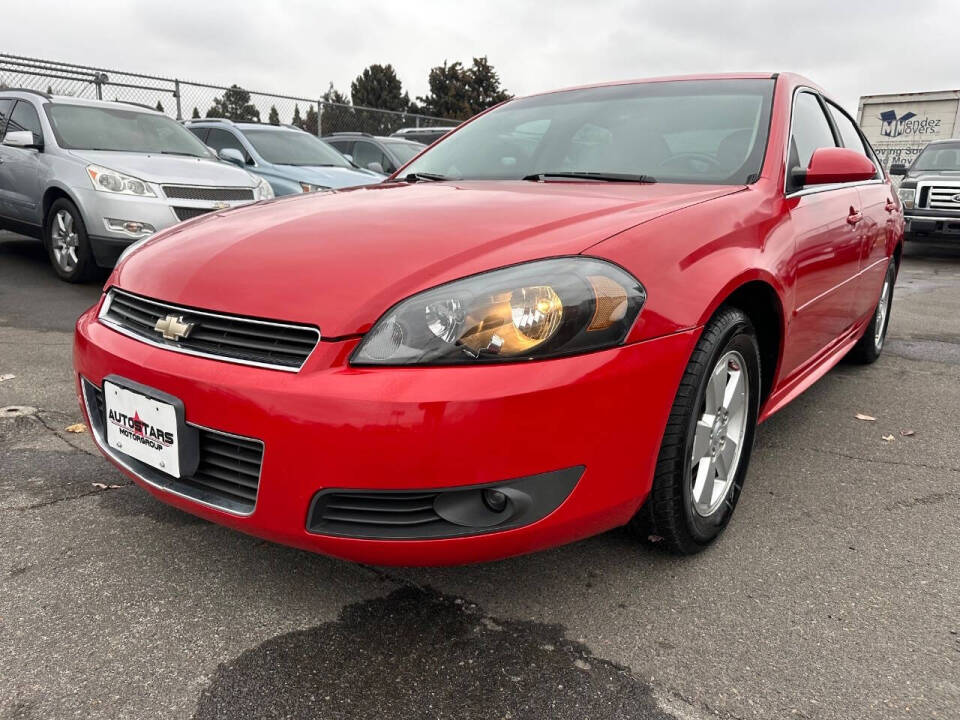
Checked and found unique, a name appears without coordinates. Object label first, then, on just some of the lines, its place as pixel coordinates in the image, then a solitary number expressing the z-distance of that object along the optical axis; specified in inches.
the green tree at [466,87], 2224.4
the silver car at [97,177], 223.9
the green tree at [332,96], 1605.6
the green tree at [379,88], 2672.2
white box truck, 649.0
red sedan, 62.2
